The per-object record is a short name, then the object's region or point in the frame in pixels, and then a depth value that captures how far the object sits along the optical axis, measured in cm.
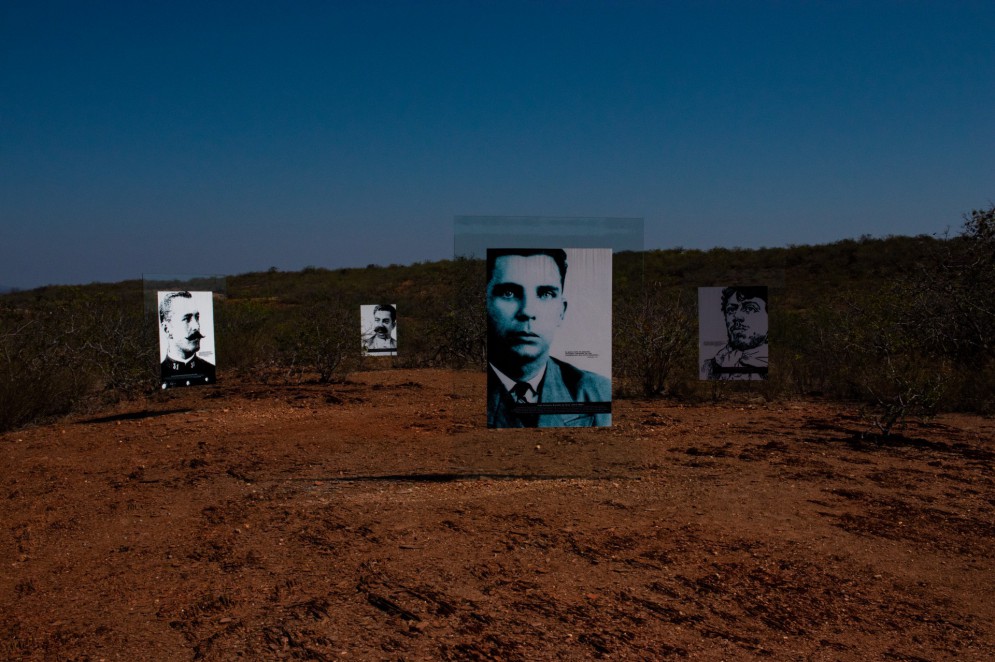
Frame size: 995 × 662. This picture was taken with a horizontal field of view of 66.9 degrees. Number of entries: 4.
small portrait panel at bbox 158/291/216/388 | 960
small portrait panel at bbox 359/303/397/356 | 1803
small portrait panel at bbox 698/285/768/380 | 1176
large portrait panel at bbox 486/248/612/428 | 621
